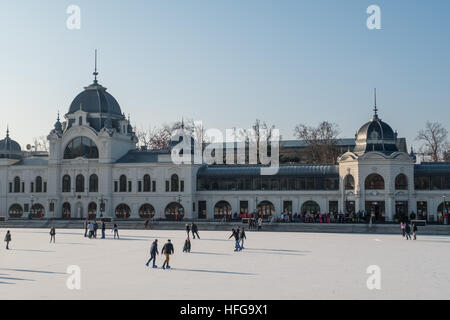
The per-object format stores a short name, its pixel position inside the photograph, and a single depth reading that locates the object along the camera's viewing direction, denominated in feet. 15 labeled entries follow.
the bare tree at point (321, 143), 327.88
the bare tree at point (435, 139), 312.29
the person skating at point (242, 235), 122.73
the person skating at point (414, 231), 150.75
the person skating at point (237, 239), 117.30
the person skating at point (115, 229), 160.17
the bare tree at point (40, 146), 416.09
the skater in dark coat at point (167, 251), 90.68
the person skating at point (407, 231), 151.84
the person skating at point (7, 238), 124.55
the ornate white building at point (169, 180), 211.82
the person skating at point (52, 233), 144.66
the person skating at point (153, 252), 92.10
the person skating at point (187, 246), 116.26
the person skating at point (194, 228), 154.92
